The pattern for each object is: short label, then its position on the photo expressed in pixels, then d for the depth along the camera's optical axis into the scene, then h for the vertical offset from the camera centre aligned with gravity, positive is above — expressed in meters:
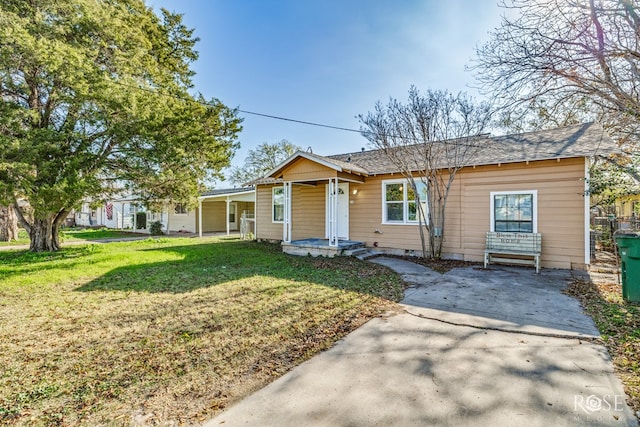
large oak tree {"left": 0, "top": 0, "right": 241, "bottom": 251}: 7.95 +3.18
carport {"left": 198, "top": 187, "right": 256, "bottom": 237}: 21.33 +0.34
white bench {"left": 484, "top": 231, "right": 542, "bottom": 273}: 7.66 -0.69
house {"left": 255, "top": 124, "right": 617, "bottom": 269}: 7.65 +0.66
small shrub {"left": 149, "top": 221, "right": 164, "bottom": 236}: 19.91 -0.62
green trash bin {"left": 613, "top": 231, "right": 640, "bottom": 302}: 4.83 -0.68
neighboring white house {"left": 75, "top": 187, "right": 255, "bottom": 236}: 21.08 +0.10
